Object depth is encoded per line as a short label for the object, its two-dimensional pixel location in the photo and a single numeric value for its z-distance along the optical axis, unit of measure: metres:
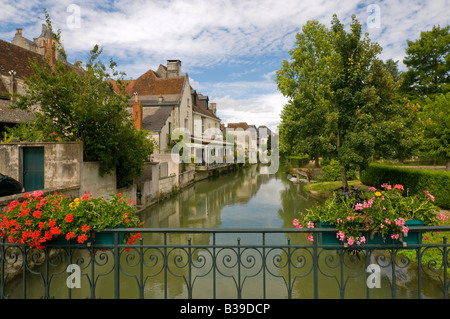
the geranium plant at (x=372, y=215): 3.09
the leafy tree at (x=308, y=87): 15.83
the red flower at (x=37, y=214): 3.32
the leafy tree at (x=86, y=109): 10.08
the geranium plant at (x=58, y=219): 3.22
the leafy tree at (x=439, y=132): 17.48
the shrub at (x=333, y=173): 25.02
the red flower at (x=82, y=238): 3.19
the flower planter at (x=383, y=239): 3.17
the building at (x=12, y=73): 16.33
